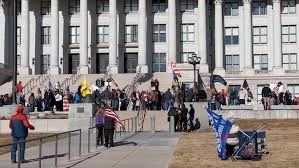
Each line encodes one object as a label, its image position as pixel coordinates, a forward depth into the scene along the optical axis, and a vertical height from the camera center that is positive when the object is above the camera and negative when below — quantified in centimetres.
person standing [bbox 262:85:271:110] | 3991 -42
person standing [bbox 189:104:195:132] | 3634 -163
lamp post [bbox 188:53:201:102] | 4356 +230
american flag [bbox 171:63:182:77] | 4381 +145
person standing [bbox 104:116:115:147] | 2457 -161
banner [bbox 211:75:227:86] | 5402 +110
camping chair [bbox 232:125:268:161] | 1975 -200
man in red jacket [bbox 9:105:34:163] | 1902 -117
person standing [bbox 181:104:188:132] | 3513 -163
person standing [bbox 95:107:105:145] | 2477 -127
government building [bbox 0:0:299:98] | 6625 +646
